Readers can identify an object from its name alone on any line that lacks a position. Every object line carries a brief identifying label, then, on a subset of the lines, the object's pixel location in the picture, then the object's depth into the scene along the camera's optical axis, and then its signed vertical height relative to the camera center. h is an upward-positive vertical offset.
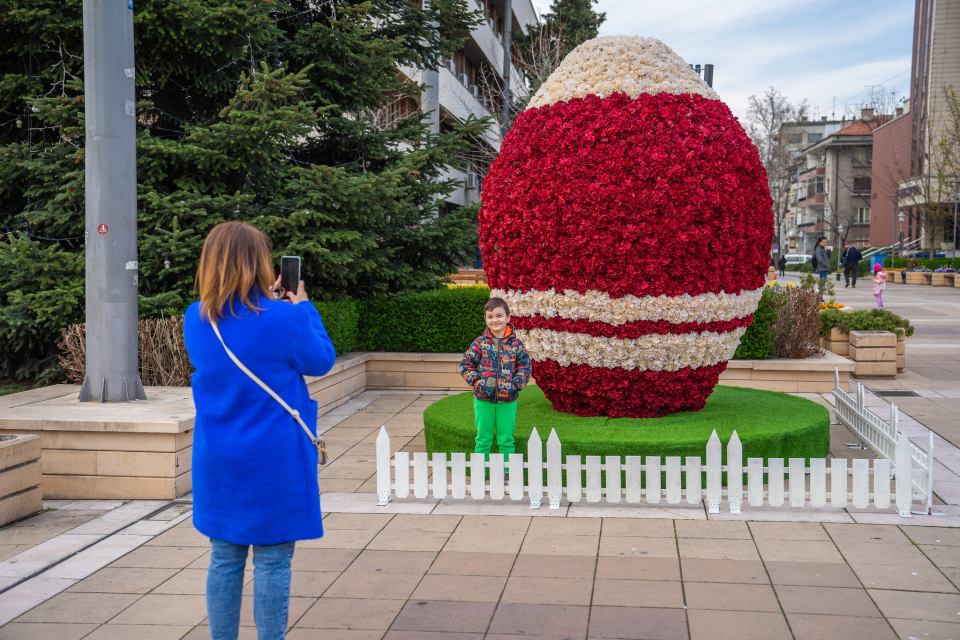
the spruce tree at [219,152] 9.11 +1.51
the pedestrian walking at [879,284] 18.31 -0.26
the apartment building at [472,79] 24.25 +6.71
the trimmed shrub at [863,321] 12.63 -0.76
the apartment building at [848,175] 73.62 +9.15
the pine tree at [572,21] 29.09 +9.37
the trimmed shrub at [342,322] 10.43 -0.70
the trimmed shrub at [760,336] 10.80 -0.86
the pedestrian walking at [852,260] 36.38 +0.56
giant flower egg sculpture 6.38 +0.35
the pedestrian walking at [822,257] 26.73 +0.51
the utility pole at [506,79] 20.22 +4.89
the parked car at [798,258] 71.31 +1.24
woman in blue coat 2.99 -0.55
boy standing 6.11 -0.72
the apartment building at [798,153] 102.92 +15.86
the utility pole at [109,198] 6.86 +0.61
